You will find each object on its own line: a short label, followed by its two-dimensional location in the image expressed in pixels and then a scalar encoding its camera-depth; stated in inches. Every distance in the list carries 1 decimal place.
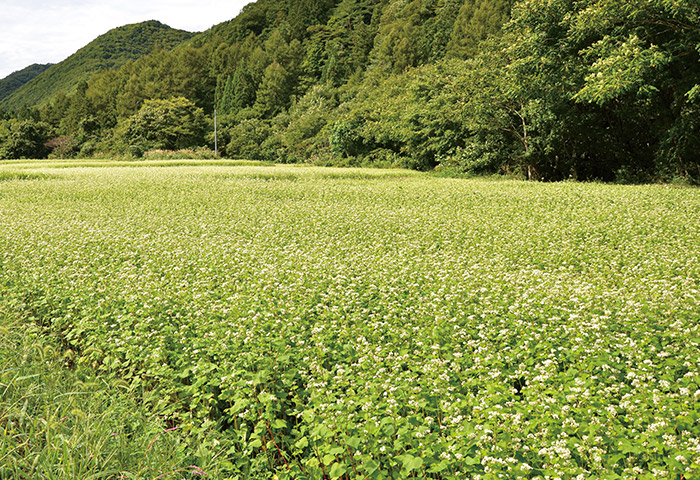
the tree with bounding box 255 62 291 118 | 3516.2
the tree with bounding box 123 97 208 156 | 2910.9
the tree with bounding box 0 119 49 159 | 2967.5
